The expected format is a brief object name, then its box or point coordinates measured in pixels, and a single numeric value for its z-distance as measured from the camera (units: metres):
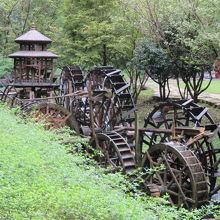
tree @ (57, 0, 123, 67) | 28.86
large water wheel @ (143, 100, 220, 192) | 14.16
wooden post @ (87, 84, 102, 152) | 17.10
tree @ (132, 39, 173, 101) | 26.84
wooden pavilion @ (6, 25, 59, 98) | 24.95
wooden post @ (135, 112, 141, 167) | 15.40
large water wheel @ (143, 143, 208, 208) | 12.48
